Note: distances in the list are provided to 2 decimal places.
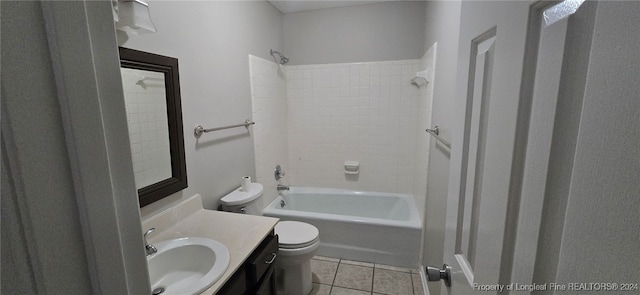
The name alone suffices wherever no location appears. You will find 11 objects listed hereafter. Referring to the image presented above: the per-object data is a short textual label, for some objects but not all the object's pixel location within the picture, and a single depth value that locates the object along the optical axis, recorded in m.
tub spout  2.97
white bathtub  2.37
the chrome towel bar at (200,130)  1.72
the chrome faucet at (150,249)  1.18
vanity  1.17
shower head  2.77
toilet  1.90
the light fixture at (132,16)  1.11
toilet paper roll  2.11
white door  0.40
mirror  1.32
